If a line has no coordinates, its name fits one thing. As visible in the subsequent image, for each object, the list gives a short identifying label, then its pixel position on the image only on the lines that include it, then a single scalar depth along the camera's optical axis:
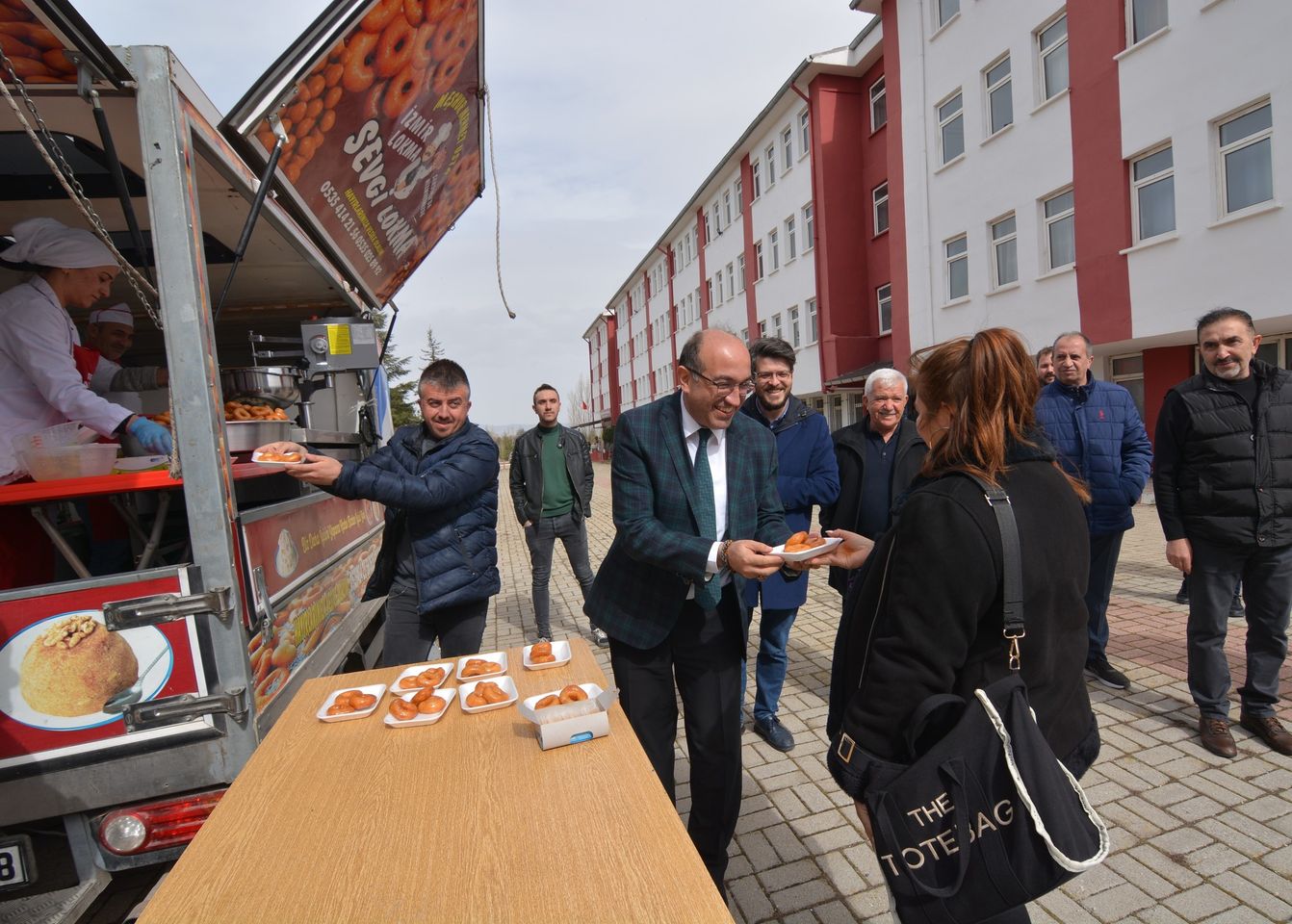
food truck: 2.06
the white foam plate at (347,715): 2.06
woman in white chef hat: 2.51
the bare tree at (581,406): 70.88
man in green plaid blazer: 2.46
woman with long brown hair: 1.55
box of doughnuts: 1.79
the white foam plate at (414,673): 2.25
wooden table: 1.23
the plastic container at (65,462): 2.24
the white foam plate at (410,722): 1.99
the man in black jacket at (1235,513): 3.40
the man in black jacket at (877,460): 3.80
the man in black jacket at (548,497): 6.09
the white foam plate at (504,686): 2.07
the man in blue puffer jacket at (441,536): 3.28
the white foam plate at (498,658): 2.43
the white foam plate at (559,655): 2.39
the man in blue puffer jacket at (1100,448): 4.30
